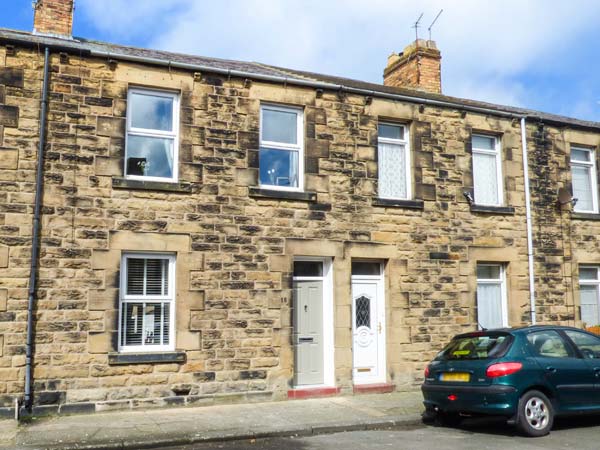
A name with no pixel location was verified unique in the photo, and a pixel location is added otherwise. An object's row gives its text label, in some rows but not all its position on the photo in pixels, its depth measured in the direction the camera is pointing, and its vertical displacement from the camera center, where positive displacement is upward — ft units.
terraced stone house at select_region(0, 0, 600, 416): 34.22 +4.99
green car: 28.40 -2.97
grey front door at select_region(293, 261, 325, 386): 39.86 -0.78
